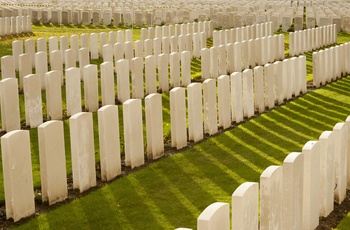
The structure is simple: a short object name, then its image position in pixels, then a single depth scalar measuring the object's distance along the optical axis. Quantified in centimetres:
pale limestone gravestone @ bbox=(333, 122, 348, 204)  621
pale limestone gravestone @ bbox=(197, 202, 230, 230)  386
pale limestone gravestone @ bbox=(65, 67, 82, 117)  964
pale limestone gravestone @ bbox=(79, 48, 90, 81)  1191
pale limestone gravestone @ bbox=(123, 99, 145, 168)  736
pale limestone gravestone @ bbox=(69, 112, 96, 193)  655
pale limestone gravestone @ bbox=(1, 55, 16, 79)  1041
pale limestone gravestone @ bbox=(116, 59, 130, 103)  1052
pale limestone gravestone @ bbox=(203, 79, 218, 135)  875
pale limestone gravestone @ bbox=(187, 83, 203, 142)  836
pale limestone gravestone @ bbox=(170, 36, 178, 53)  1441
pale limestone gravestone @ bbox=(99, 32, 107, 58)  1464
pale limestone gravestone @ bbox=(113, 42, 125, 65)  1285
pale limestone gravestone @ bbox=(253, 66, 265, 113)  989
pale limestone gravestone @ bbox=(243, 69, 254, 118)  967
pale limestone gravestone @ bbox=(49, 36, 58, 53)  1319
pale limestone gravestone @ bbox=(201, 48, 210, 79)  1276
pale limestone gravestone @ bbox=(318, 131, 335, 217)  590
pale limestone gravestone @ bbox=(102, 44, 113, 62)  1275
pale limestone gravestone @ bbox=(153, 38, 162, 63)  1360
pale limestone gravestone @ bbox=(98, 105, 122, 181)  692
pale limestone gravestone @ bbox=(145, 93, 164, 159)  769
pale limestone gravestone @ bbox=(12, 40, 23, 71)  1206
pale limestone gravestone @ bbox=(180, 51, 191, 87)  1186
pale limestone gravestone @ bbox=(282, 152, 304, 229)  505
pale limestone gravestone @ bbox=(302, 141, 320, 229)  556
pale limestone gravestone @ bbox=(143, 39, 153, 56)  1359
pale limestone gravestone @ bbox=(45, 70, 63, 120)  910
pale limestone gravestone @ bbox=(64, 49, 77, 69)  1173
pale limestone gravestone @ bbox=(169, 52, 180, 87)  1184
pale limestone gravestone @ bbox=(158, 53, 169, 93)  1145
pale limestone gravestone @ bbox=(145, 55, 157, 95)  1107
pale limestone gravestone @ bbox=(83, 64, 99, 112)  982
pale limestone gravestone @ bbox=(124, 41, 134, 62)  1305
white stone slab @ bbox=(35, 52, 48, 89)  1110
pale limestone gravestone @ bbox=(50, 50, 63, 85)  1127
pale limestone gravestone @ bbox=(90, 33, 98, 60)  1421
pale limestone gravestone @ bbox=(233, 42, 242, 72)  1361
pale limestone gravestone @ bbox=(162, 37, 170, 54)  1413
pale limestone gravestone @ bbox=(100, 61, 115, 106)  1016
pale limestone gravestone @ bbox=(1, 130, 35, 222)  583
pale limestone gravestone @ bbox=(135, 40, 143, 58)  1334
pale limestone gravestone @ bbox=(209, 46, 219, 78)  1299
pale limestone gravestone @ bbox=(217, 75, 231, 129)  893
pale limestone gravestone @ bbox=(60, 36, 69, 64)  1302
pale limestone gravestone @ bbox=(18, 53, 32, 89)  1096
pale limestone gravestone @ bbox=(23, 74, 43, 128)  897
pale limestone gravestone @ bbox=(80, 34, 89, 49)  1362
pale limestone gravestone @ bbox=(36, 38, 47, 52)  1302
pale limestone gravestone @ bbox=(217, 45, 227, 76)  1319
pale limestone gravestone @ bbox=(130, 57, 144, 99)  1095
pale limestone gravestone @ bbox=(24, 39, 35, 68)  1234
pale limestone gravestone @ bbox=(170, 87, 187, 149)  804
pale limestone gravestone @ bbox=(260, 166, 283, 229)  475
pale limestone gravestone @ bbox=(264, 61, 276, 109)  1024
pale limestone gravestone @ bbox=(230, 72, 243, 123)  937
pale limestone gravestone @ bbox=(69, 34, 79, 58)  1312
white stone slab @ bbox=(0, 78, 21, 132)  843
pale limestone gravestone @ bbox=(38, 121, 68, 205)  621
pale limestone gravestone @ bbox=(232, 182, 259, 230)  425
